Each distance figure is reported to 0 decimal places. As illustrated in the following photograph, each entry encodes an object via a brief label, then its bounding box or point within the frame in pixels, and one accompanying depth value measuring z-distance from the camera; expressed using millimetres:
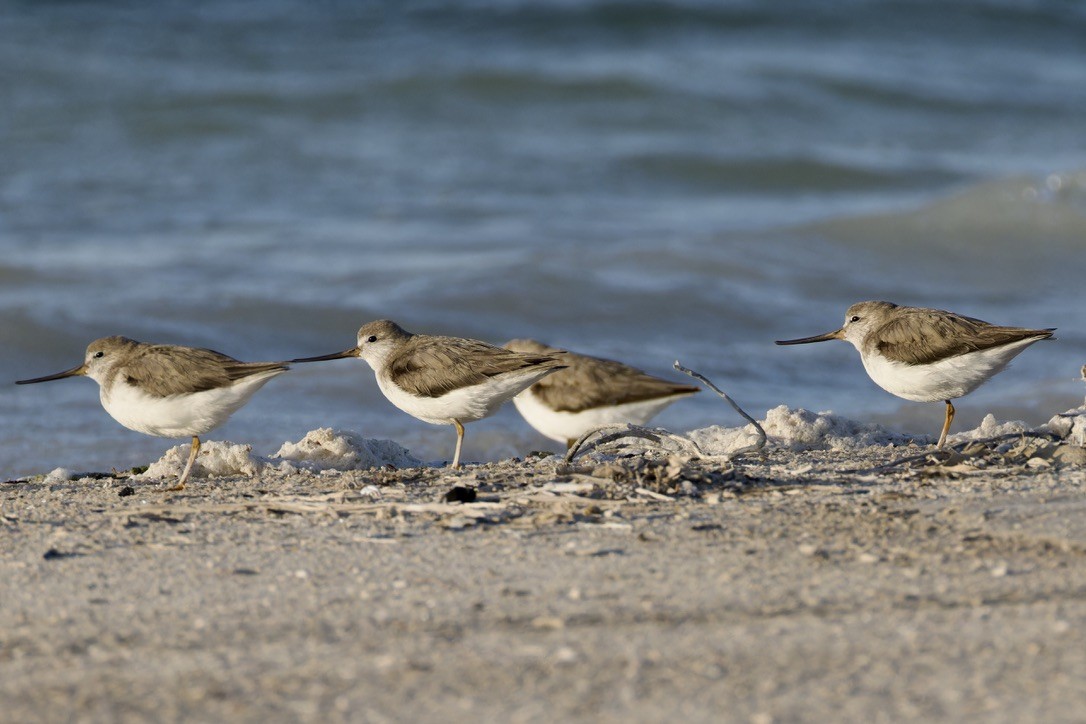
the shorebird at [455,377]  12531
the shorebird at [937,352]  12367
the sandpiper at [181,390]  12352
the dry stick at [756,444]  11535
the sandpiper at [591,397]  12508
